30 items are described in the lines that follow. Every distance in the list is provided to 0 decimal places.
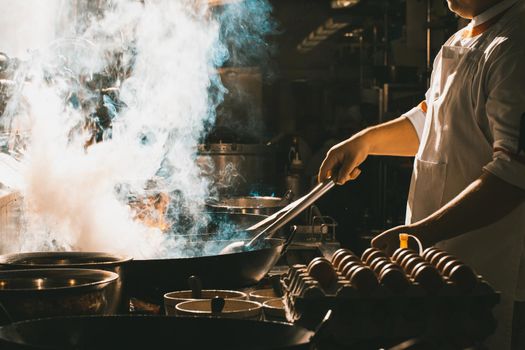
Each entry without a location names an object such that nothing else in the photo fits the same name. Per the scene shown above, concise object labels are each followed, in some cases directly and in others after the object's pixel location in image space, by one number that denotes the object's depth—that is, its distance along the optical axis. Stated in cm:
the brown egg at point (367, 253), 166
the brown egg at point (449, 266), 147
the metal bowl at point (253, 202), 450
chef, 206
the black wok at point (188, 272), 204
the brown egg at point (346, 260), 154
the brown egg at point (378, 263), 151
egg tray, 138
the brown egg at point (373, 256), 162
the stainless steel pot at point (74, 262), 168
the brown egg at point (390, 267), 144
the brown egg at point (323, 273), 145
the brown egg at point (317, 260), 150
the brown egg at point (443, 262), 150
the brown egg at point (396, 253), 164
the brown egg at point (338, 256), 159
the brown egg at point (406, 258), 155
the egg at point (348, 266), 150
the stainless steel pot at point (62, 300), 134
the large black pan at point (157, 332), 114
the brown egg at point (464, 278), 142
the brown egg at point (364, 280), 139
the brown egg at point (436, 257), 156
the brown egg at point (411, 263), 150
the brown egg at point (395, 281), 139
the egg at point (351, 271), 145
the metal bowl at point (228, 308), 161
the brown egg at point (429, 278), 141
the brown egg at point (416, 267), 146
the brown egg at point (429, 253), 159
